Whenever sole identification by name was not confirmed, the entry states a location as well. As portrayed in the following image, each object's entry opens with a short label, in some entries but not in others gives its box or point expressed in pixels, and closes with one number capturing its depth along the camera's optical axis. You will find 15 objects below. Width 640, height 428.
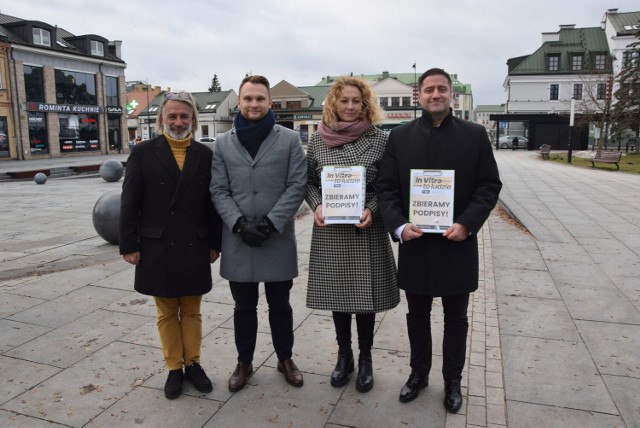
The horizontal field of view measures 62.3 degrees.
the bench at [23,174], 23.41
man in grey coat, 3.67
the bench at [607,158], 26.23
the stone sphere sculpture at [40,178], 20.97
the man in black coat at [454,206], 3.41
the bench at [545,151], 34.47
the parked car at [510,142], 51.09
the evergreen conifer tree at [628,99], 38.25
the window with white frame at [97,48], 45.56
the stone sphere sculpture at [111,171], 20.72
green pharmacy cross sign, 43.88
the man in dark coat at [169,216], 3.64
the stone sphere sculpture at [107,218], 8.73
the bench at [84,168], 26.25
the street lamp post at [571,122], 28.72
